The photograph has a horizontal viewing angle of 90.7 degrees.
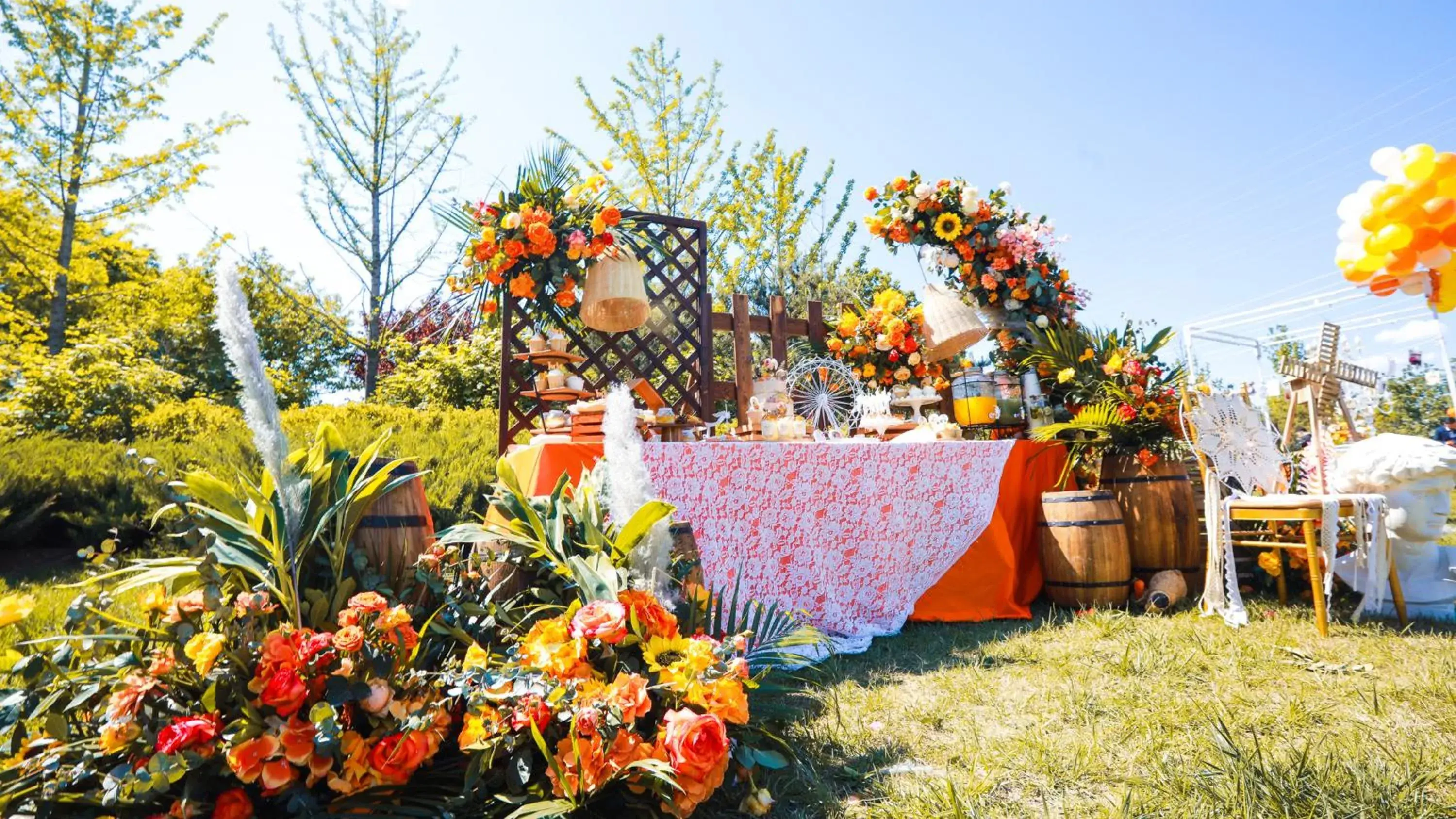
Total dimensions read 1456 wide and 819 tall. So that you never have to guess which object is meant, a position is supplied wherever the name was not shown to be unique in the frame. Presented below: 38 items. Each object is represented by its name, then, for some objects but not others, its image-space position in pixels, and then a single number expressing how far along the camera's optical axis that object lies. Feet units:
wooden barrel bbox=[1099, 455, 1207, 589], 11.10
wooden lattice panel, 14.05
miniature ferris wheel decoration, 15.12
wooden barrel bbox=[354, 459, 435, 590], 4.77
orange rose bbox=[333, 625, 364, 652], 3.78
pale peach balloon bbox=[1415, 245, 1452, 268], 8.63
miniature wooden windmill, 10.83
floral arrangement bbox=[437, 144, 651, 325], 11.45
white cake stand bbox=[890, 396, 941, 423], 12.88
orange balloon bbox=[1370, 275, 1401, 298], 9.17
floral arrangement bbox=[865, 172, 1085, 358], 13.97
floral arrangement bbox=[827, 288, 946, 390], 14.60
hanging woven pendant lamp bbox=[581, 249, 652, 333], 11.71
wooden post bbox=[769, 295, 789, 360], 16.01
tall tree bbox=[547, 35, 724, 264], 36.04
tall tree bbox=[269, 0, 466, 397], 27.14
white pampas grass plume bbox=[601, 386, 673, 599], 4.99
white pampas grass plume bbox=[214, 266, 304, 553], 3.40
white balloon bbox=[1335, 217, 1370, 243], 9.45
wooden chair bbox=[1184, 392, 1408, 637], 9.05
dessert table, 9.31
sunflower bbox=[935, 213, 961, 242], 14.01
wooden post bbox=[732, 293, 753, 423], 14.29
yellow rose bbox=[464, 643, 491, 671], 4.28
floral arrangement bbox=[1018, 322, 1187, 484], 11.32
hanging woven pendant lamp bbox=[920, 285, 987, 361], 14.15
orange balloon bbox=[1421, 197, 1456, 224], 8.43
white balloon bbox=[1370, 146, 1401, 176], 9.05
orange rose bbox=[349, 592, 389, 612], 4.04
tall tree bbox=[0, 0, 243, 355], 26.89
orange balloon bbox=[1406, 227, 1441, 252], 8.58
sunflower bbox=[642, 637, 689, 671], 4.50
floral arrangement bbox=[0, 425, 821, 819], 3.59
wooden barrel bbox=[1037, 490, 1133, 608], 10.50
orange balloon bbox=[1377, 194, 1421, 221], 8.67
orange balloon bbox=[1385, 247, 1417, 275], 8.80
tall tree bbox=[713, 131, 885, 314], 37.19
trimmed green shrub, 11.59
